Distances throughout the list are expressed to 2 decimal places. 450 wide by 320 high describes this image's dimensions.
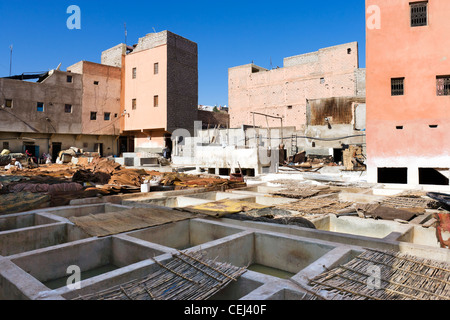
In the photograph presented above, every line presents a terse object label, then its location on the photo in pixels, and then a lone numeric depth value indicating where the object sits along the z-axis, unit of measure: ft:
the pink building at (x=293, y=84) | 111.04
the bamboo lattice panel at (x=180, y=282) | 11.78
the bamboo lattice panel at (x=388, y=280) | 11.57
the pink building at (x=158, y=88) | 100.22
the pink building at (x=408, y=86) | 45.29
